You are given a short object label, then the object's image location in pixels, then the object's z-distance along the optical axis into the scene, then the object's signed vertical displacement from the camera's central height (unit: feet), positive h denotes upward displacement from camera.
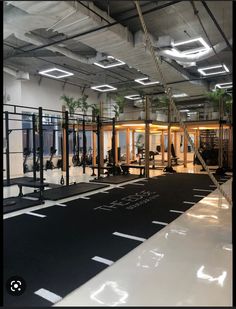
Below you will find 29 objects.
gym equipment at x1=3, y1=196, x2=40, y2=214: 14.98 -3.54
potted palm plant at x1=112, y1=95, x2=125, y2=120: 35.41 +5.74
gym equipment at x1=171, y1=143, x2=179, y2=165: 42.97 -1.30
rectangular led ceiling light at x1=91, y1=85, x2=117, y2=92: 40.41 +10.17
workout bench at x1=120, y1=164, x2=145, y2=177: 29.81 -2.54
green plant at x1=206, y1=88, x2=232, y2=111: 32.94 +6.90
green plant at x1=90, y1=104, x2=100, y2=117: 37.51 +5.59
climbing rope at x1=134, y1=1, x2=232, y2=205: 4.58 +1.37
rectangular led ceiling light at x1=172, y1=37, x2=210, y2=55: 21.31 +9.17
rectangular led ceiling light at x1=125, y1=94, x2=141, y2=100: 48.30 +10.15
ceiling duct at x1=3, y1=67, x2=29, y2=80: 29.81 +8.94
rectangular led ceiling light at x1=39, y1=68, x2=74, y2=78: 31.65 +9.96
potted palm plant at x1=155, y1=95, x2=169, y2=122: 38.01 +6.01
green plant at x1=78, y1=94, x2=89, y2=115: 37.91 +6.40
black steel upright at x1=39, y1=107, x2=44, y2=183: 17.39 +0.55
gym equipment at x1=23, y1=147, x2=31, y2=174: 30.00 -2.19
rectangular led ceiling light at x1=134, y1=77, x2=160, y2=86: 36.09 +10.00
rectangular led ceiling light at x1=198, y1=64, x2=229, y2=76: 29.00 +9.47
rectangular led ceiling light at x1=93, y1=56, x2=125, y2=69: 28.91 +9.88
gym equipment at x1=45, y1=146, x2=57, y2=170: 36.97 -2.50
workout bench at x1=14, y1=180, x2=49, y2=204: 16.99 -2.55
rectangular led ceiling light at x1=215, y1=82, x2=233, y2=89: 37.70 +9.57
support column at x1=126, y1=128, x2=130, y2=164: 37.91 -0.18
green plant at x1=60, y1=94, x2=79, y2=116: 36.63 +6.52
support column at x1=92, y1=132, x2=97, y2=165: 37.98 +0.30
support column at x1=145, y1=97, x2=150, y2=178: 28.48 +1.48
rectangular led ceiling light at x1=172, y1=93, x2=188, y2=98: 43.52 +9.29
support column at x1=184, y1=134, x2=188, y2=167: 39.08 -1.50
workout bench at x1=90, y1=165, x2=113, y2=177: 29.52 -2.64
